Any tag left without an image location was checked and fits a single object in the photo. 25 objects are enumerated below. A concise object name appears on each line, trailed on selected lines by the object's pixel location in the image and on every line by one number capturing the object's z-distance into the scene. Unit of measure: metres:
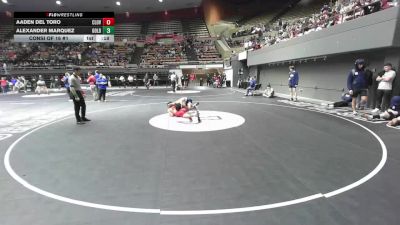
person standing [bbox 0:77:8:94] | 24.03
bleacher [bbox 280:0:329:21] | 28.20
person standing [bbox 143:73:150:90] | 27.39
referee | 8.50
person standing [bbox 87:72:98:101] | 15.95
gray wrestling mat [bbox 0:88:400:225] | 3.06
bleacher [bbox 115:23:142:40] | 40.00
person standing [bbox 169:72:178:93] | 21.65
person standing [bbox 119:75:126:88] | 30.46
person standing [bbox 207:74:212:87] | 32.61
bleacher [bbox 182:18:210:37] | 39.12
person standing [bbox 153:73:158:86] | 31.05
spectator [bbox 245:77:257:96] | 17.40
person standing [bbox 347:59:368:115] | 9.60
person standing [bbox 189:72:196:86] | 35.31
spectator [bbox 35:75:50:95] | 21.29
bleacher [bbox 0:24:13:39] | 38.05
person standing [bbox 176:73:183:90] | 26.76
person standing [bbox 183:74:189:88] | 30.90
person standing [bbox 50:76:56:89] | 30.48
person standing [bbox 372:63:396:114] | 8.91
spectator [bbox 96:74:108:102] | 14.88
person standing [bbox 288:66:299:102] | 13.86
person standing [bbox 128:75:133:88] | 30.36
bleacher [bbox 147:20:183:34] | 40.25
